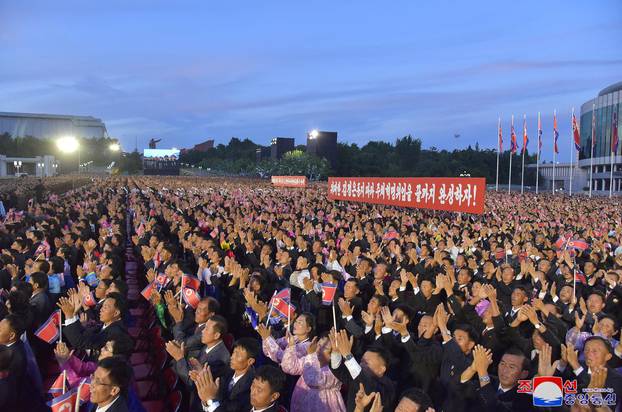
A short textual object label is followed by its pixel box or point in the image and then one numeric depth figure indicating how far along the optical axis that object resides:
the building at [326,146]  72.50
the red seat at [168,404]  4.46
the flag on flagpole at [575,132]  32.84
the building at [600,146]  59.34
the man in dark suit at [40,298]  5.45
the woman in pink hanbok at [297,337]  4.25
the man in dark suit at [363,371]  3.59
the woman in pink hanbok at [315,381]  3.87
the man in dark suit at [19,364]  3.93
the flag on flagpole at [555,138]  33.81
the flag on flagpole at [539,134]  35.33
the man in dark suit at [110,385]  3.21
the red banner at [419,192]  12.95
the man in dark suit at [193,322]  4.50
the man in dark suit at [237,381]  3.36
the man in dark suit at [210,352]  3.92
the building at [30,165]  72.12
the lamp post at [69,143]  35.12
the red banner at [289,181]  32.91
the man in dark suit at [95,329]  4.52
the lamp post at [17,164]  72.76
